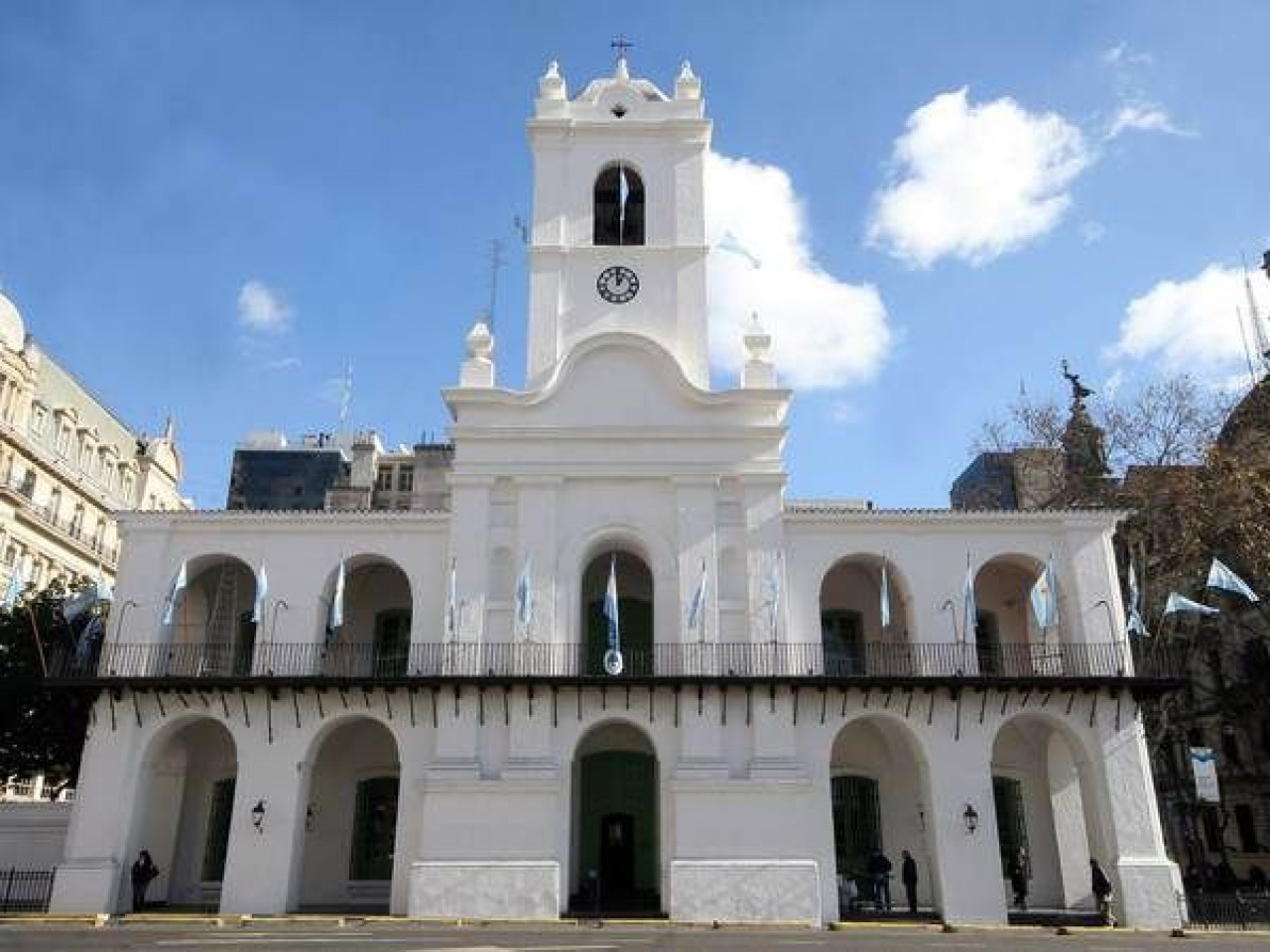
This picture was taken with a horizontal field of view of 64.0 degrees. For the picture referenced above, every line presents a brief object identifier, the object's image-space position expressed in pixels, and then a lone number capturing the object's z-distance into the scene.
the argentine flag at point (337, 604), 21.62
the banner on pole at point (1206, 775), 20.38
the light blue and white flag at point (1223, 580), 21.44
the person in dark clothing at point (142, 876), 20.81
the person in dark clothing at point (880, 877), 21.50
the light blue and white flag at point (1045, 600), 21.50
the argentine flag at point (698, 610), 21.53
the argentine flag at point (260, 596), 22.25
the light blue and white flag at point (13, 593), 23.07
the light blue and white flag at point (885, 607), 21.44
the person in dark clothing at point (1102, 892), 20.34
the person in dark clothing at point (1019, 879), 22.38
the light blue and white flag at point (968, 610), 21.84
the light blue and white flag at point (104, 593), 22.79
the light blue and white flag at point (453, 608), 21.94
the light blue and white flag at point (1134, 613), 21.66
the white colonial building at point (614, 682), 20.59
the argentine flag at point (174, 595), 22.12
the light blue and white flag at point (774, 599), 21.89
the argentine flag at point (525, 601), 21.64
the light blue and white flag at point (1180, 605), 20.94
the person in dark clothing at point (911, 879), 21.59
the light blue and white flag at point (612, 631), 20.92
